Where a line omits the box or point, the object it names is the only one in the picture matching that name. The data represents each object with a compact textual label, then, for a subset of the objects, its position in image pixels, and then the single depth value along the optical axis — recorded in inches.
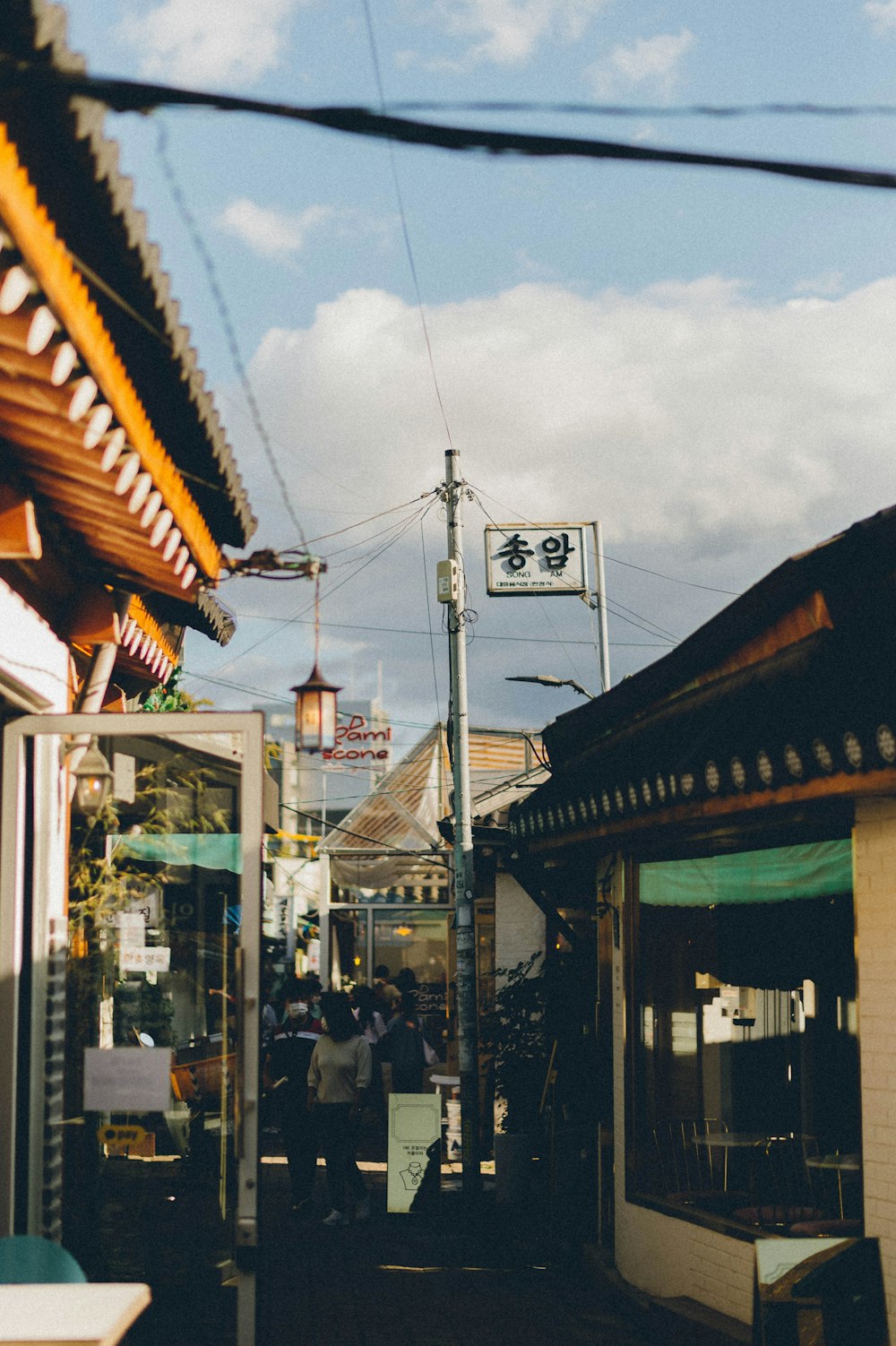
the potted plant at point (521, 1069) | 473.7
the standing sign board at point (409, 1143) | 424.5
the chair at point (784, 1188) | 291.3
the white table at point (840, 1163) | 265.5
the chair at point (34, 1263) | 171.5
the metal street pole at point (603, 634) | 833.5
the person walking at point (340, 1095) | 429.1
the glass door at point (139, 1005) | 215.9
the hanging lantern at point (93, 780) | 240.8
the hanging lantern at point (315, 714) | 520.7
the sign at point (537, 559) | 723.4
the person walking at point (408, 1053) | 562.6
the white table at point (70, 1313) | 144.3
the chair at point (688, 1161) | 322.0
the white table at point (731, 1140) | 315.3
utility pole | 525.0
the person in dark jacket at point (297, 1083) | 442.0
